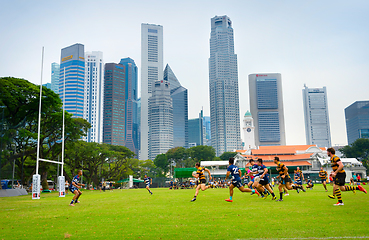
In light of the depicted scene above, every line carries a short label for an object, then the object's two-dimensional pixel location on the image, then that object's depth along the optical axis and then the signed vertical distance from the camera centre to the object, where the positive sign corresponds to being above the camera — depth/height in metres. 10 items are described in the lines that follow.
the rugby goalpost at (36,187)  22.83 -2.16
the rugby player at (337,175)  11.42 -0.85
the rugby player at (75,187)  15.24 -1.47
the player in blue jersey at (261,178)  14.90 -1.16
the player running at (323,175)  23.83 -1.71
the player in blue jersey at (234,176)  13.24 -0.92
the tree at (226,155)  126.85 +0.11
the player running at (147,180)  26.52 -2.14
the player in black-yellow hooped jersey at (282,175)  14.99 -1.06
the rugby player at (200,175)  15.90 -1.04
